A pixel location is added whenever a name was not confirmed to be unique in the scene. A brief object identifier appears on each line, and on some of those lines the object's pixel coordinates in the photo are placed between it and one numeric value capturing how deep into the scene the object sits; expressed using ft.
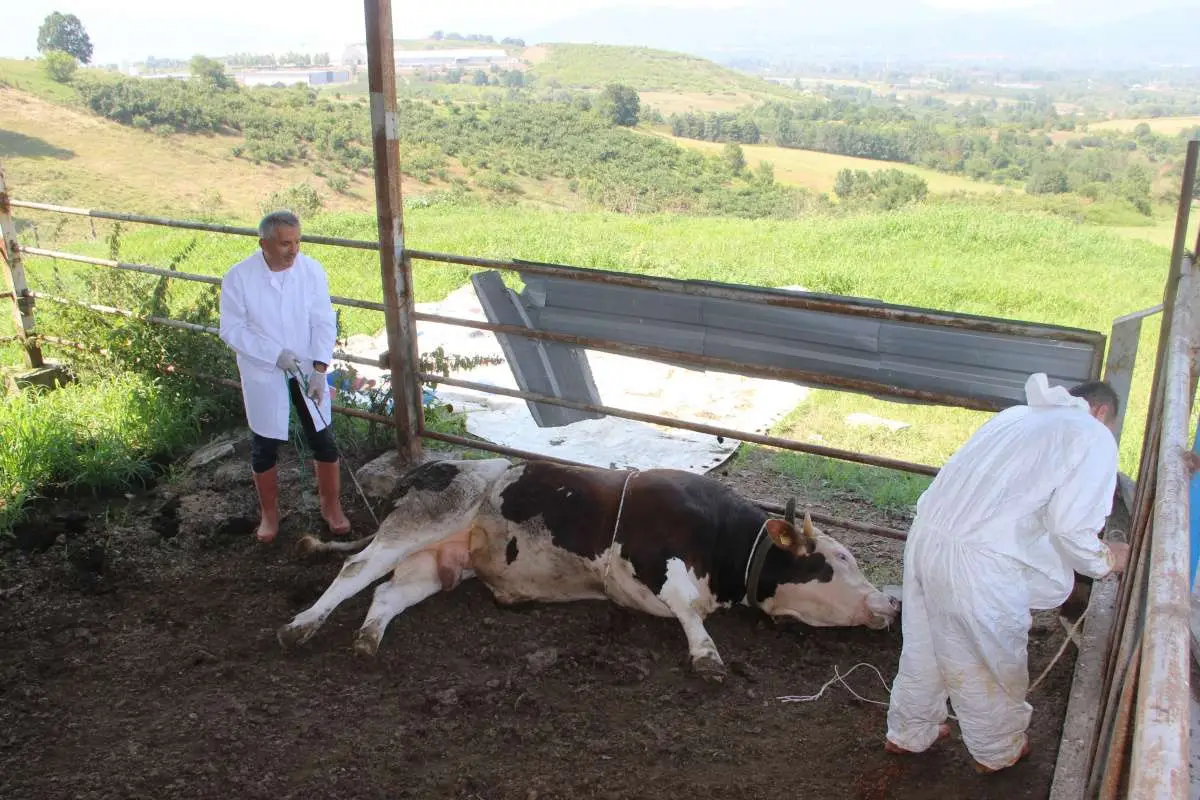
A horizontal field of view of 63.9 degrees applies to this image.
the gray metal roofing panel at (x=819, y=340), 13.53
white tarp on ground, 21.09
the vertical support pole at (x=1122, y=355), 12.14
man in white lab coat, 14.96
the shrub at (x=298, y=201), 90.38
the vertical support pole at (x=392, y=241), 16.05
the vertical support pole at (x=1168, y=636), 4.26
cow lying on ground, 13.39
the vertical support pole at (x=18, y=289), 22.38
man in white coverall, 8.95
